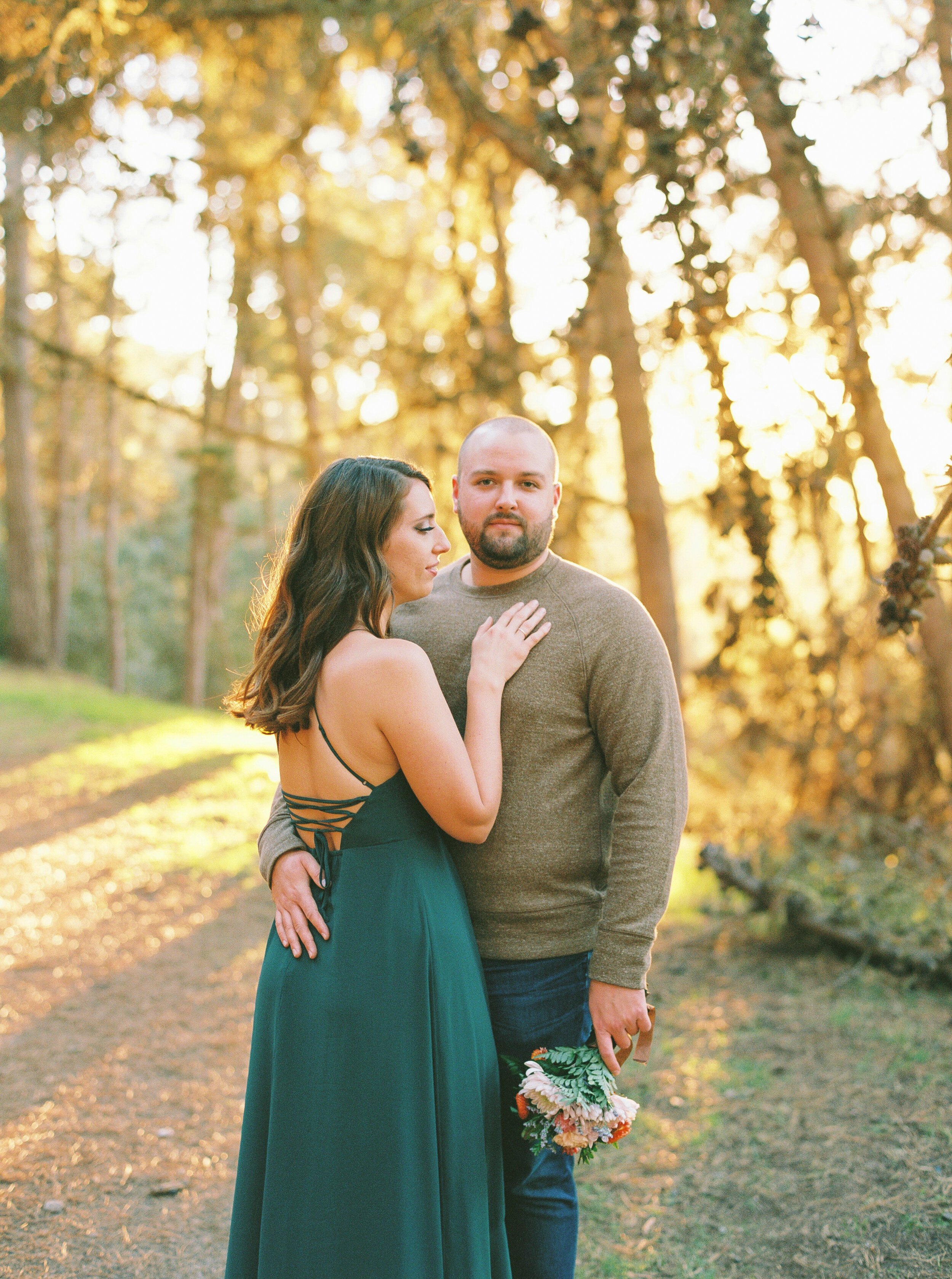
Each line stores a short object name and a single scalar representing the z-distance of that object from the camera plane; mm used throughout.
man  2281
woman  2062
